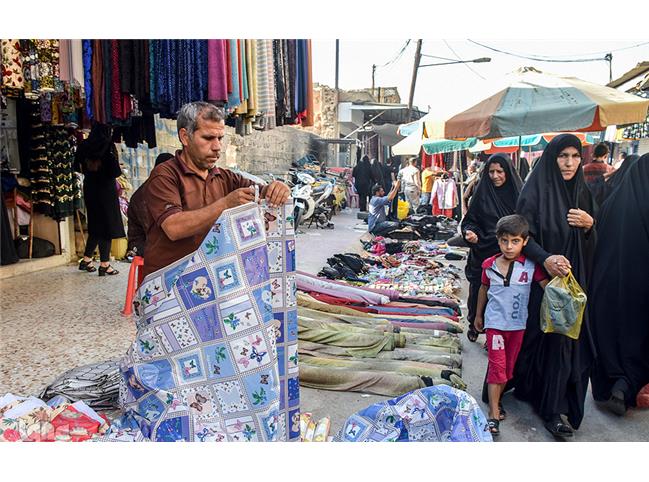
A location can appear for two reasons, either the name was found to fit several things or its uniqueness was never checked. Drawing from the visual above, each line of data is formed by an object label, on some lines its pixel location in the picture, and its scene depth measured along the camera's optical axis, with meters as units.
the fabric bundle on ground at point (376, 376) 3.31
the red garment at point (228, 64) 3.65
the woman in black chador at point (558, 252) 2.98
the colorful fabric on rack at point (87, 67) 3.61
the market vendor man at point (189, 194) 2.07
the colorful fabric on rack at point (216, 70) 3.51
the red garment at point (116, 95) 3.54
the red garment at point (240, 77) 3.82
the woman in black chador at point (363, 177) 14.75
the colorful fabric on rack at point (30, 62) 3.74
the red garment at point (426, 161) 14.92
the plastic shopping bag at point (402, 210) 13.09
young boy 2.98
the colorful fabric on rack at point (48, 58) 3.71
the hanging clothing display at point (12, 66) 3.73
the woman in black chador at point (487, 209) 4.25
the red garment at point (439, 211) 13.12
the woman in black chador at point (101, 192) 5.49
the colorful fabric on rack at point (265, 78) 4.13
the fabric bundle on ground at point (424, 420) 2.15
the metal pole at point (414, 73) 16.29
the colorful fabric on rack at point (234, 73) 3.71
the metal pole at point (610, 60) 19.16
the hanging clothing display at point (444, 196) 12.81
